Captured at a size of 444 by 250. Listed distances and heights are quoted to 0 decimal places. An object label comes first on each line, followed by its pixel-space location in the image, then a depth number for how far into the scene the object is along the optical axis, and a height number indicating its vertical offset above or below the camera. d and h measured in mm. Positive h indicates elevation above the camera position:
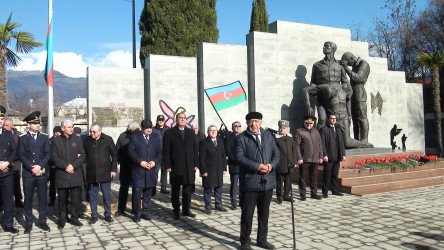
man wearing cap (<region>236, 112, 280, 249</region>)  4695 -559
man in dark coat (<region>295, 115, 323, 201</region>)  8078 -398
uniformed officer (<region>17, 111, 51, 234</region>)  5742 -432
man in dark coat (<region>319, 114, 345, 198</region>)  8414 -485
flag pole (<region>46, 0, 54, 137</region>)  10648 +1133
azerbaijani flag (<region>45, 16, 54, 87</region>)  11539 +2417
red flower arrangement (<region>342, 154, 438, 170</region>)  9509 -848
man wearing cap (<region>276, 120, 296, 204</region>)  7606 -606
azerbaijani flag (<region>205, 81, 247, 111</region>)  12266 +1243
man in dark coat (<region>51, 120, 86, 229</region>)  5980 -535
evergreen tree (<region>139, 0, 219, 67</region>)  16906 +4972
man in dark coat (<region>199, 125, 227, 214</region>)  6809 -604
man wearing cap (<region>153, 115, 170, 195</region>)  8960 -914
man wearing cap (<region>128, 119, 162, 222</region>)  6363 -554
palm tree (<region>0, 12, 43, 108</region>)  12067 +2961
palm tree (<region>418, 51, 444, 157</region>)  19047 +2856
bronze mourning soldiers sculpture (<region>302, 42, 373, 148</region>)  11812 +1315
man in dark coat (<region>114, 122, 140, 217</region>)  6777 -594
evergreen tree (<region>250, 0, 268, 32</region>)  23164 +7240
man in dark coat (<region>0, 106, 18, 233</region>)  5664 -602
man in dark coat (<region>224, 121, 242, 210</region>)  7111 -719
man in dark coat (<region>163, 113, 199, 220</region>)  6496 -475
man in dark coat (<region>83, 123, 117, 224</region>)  6250 -524
